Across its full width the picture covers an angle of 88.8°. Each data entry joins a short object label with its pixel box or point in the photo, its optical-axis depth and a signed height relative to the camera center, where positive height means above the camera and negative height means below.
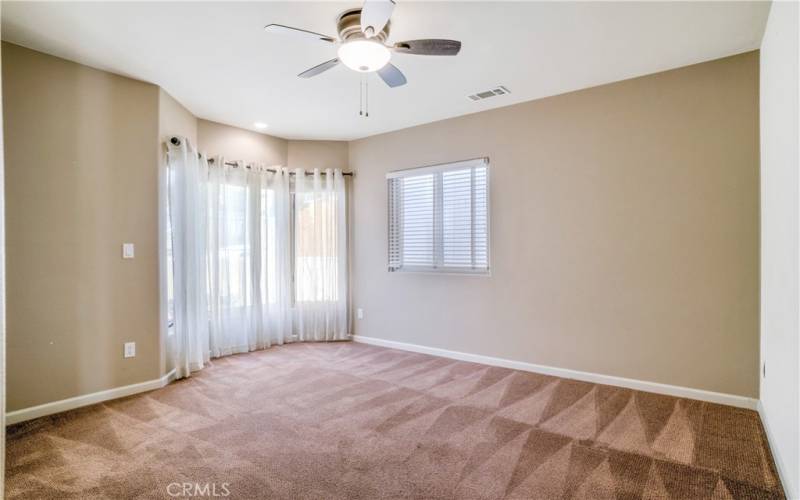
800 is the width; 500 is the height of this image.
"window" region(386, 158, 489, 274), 4.43 +0.31
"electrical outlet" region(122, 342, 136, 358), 3.55 -0.89
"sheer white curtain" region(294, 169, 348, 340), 5.39 -0.13
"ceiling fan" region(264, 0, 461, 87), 2.36 +1.23
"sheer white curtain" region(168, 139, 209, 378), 3.94 -0.12
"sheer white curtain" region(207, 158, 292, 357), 4.67 -0.14
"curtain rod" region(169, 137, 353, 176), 3.89 +1.02
